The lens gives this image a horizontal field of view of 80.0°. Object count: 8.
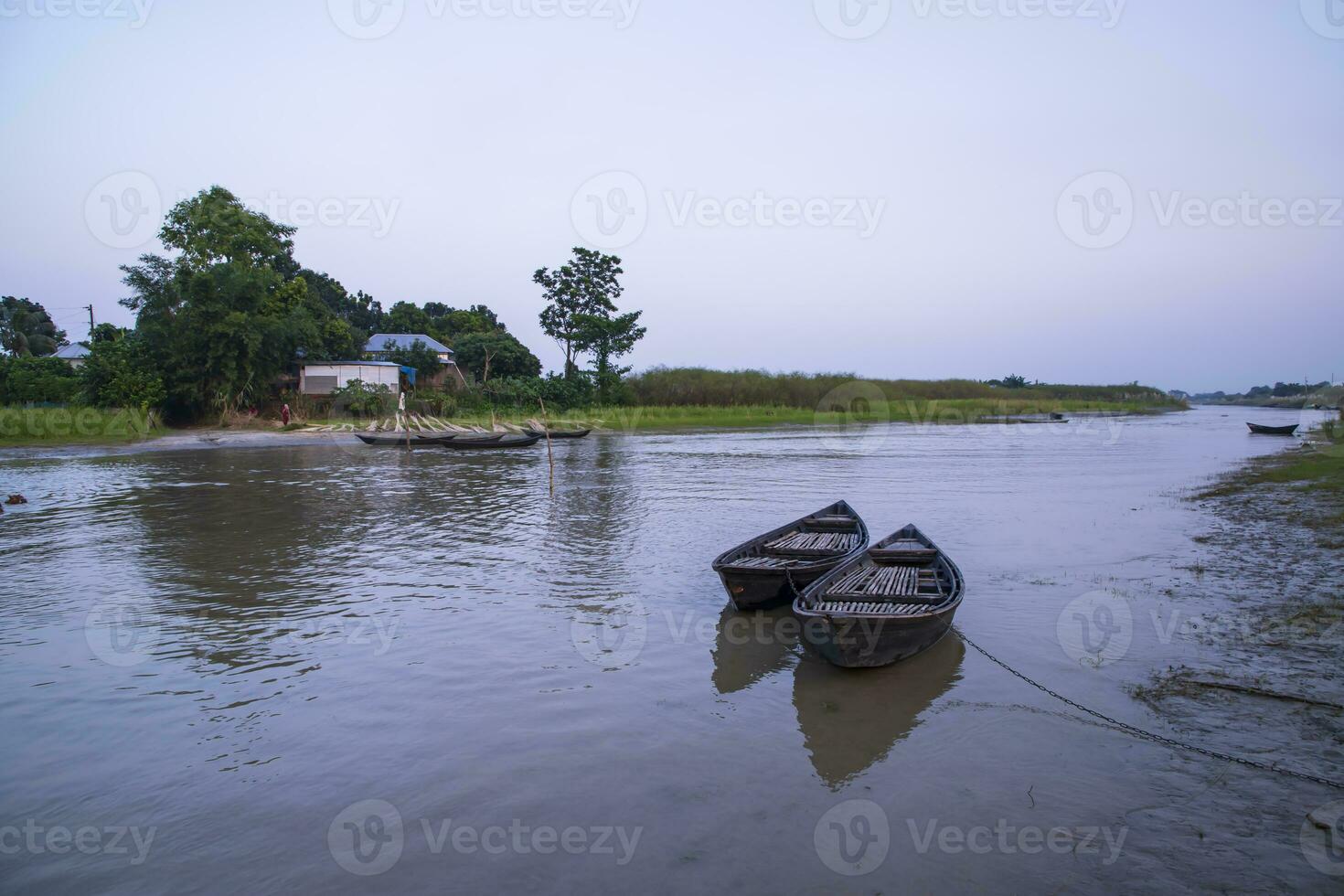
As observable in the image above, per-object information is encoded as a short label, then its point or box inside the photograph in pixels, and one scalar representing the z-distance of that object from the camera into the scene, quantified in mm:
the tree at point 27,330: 45188
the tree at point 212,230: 32438
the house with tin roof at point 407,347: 37500
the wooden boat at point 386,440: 27453
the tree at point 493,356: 39219
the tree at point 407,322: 48281
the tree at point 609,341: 40562
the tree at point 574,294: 40875
